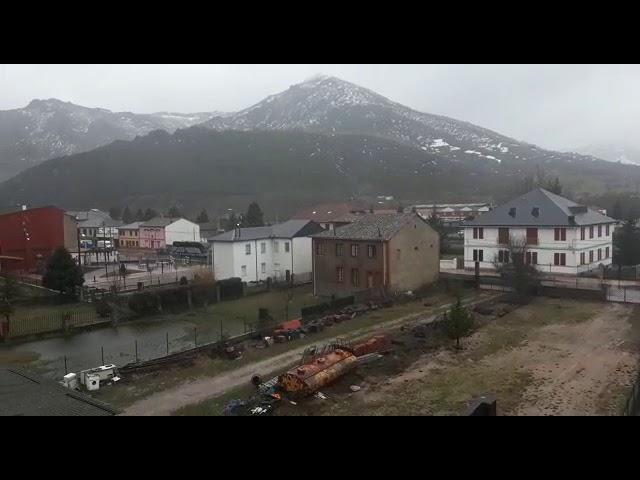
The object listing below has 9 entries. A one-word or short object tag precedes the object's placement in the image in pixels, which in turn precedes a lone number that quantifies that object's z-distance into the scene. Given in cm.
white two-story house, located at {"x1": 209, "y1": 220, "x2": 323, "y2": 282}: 3403
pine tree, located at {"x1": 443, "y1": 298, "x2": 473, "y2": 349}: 1933
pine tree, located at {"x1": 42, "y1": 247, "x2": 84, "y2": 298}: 2959
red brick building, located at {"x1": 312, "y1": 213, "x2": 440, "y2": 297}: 2903
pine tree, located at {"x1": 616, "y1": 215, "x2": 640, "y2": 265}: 3422
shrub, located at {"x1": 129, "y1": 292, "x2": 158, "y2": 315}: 2684
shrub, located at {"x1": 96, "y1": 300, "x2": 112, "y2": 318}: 2592
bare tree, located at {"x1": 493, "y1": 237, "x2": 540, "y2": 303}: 2739
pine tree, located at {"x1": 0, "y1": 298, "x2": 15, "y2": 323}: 2269
